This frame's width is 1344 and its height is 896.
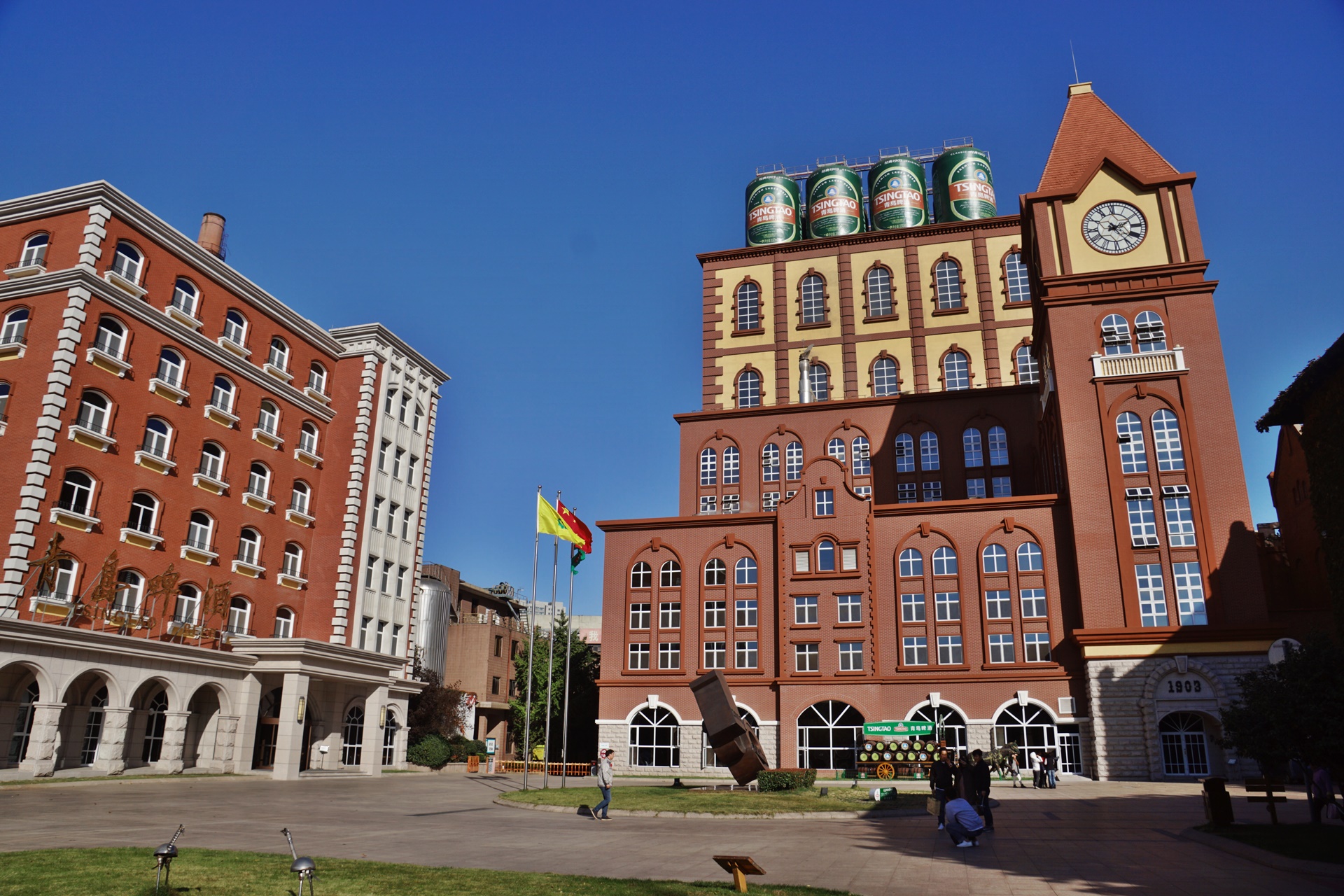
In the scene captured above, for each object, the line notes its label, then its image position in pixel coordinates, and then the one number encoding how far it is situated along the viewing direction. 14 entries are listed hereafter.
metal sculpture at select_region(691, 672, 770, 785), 32.12
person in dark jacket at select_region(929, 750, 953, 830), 22.19
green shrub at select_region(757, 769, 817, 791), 31.36
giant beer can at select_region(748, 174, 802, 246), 65.06
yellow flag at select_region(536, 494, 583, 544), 39.31
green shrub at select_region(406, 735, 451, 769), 53.66
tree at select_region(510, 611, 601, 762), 62.84
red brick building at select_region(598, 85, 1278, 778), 41.38
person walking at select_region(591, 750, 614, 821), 25.03
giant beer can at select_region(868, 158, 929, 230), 63.69
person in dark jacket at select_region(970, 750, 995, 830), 21.08
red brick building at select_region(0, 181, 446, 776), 34.34
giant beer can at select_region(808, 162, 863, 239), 64.25
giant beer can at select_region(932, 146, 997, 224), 62.19
